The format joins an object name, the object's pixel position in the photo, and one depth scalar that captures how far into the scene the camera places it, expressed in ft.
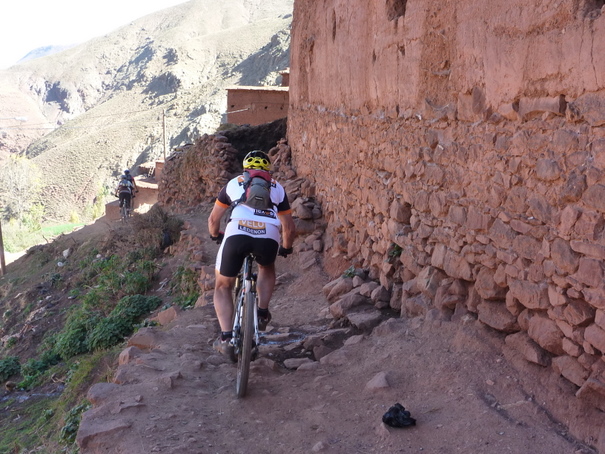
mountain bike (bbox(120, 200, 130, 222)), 52.44
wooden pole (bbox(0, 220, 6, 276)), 58.65
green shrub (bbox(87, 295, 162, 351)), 25.44
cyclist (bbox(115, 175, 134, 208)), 52.24
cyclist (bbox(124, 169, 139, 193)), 53.72
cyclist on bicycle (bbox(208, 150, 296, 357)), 13.37
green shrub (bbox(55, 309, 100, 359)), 27.04
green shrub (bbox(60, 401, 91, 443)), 15.43
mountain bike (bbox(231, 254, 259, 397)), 12.65
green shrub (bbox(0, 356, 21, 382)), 28.23
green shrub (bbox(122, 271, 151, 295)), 30.71
